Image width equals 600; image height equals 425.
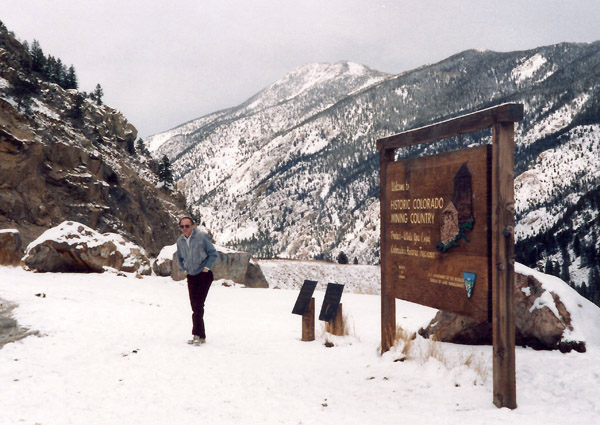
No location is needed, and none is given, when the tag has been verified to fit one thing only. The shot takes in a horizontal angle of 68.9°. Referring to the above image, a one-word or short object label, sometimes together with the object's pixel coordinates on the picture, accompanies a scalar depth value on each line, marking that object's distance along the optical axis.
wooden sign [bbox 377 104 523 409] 4.11
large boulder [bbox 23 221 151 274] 12.95
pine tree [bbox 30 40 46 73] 33.41
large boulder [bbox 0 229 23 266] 13.22
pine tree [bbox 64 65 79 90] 41.17
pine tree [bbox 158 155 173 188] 45.50
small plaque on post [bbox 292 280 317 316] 7.11
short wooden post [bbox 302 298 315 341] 7.05
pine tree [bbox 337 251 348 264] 53.36
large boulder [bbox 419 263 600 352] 5.92
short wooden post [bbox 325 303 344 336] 7.38
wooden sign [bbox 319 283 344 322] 7.36
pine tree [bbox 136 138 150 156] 51.11
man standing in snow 6.45
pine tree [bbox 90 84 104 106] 44.26
